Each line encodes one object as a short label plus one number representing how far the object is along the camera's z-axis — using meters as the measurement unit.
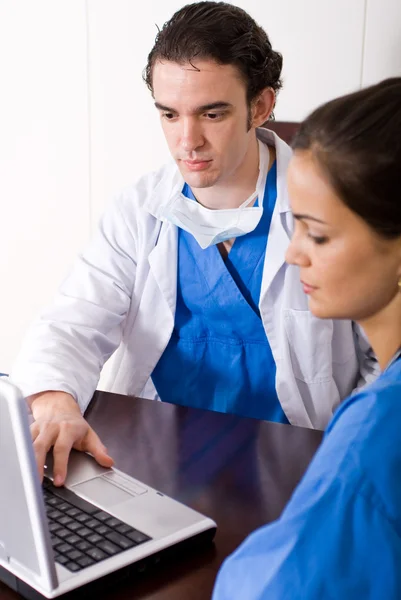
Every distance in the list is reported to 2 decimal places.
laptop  0.80
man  1.64
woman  0.71
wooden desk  0.93
